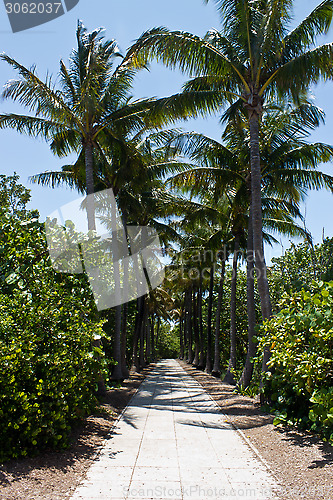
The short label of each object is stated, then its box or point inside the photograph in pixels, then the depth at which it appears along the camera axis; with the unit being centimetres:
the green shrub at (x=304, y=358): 571
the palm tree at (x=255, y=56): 989
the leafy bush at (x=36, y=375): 508
